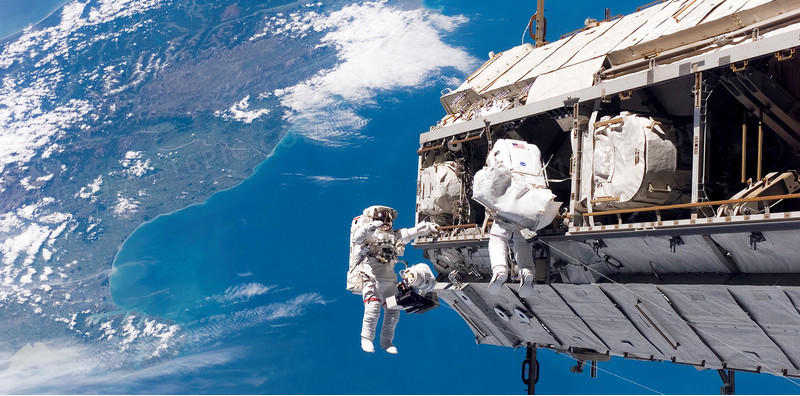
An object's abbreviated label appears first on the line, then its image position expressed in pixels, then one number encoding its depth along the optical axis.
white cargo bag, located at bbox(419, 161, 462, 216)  12.38
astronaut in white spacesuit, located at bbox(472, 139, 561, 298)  9.49
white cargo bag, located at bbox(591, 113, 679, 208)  8.67
